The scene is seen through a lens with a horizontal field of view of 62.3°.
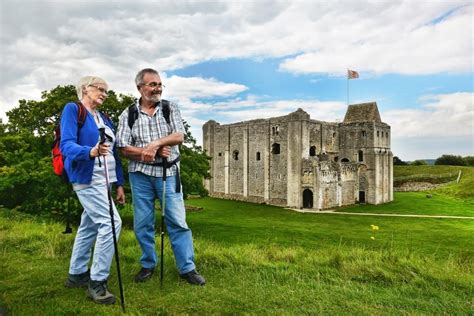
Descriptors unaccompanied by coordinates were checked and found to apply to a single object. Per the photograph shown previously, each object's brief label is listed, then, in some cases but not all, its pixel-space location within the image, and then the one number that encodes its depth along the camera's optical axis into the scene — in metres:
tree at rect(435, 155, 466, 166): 77.31
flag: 46.45
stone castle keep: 38.09
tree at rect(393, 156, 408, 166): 75.79
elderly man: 4.47
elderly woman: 3.87
